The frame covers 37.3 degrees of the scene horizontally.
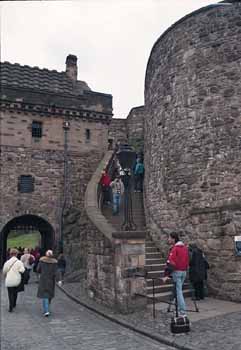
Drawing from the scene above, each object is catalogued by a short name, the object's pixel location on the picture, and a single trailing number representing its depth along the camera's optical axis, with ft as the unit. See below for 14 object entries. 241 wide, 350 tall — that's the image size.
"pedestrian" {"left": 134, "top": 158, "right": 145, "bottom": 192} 49.29
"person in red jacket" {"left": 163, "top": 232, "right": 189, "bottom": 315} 21.20
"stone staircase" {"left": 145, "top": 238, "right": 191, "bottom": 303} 28.76
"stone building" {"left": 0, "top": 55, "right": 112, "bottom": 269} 60.90
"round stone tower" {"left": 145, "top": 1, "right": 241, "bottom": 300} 30.42
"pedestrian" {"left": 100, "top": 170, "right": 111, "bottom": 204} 49.29
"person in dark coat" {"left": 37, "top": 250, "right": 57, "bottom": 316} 27.86
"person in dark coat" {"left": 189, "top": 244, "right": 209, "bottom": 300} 28.48
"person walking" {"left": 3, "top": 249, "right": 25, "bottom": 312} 29.27
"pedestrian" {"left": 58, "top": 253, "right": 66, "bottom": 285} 46.07
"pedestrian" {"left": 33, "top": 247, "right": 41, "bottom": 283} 50.24
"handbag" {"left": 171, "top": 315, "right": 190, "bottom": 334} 19.81
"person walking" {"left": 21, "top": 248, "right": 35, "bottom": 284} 41.28
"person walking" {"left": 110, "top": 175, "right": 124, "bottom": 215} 42.14
